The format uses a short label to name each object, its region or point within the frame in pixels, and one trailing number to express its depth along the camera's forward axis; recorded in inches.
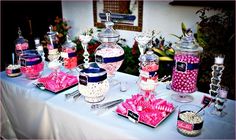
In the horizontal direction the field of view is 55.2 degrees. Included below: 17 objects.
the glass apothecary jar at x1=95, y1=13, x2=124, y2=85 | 47.6
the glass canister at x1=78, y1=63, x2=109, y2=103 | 39.9
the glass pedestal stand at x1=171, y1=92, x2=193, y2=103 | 43.3
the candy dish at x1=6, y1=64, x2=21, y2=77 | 56.0
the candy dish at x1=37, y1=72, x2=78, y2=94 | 47.9
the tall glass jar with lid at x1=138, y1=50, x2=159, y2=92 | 38.4
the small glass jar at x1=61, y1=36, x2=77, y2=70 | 53.4
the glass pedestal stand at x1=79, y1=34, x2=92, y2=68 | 51.8
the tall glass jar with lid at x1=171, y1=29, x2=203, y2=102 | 39.8
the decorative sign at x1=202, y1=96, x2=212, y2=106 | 39.4
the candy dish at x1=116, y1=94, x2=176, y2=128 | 35.5
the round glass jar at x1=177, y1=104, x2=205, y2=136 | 31.9
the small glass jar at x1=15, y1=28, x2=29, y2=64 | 62.0
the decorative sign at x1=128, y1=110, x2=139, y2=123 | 35.6
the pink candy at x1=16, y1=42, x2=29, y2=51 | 62.1
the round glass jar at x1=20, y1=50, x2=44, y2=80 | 51.7
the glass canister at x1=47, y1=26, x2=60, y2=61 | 56.3
